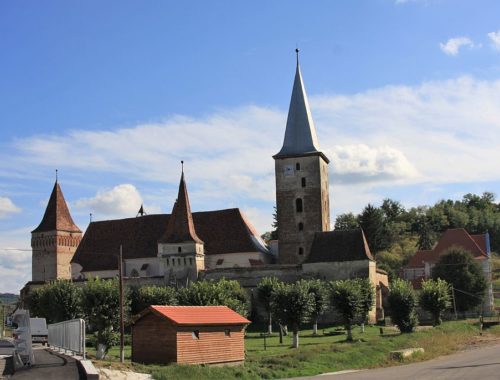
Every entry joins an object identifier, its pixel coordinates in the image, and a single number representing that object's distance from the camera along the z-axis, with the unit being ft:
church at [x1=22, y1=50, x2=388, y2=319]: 223.71
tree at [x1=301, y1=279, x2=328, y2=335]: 194.49
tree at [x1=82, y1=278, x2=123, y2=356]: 168.14
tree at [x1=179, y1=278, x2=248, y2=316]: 184.44
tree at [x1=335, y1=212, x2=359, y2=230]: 408.40
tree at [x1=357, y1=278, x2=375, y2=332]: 193.82
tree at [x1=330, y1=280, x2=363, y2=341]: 186.80
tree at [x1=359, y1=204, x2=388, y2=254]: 348.43
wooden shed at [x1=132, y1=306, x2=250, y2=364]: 128.06
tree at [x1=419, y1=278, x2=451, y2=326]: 209.77
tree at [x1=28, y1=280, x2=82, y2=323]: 201.87
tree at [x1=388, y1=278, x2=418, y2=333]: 188.91
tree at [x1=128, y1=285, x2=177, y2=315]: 199.52
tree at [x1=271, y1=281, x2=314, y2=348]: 178.50
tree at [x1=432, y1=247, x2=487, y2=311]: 241.76
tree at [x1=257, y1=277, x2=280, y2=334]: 206.69
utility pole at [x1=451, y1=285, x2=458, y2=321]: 235.32
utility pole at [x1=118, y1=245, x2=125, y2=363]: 127.95
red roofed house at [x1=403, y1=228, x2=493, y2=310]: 273.54
